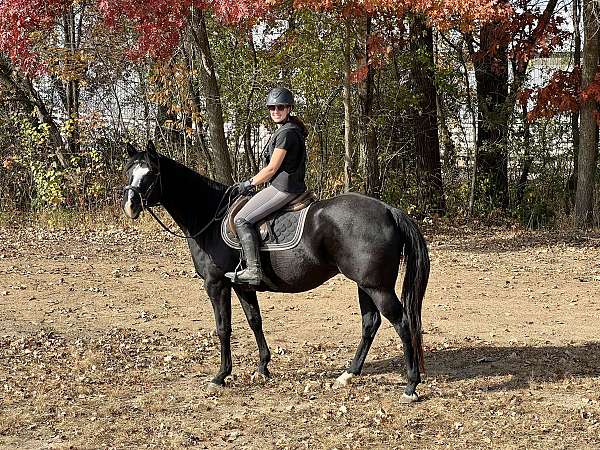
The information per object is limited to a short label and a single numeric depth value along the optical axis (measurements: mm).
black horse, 6352
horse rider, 6520
